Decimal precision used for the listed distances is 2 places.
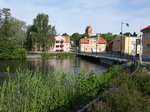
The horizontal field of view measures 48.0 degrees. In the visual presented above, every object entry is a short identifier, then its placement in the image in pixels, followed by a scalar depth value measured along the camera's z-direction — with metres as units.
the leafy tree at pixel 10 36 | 45.84
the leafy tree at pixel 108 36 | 105.19
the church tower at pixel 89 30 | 144.88
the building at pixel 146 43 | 30.47
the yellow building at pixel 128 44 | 57.74
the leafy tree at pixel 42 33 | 61.00
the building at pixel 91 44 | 87.38
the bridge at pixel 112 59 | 30.14
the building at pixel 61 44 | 86.88
